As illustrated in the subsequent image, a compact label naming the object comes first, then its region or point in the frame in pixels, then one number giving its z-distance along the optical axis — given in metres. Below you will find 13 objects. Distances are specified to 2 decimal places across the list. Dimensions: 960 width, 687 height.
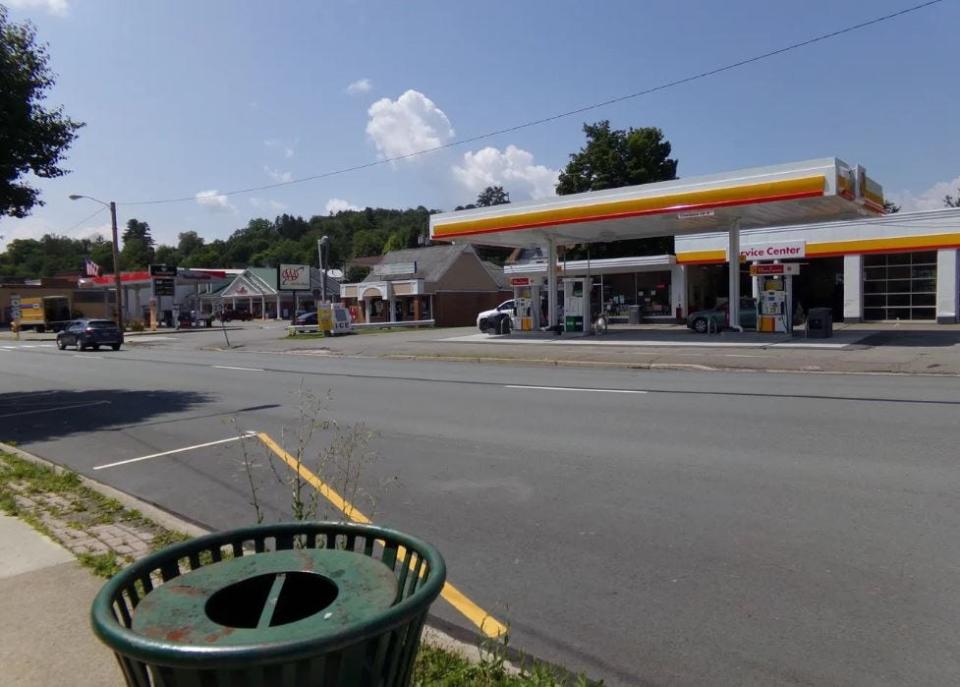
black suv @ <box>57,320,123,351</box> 37.22
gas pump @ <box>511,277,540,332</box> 33.53
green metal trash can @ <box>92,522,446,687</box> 1.83
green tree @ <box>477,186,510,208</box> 150.75
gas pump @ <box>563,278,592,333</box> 31.27
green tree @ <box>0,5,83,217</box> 13.39
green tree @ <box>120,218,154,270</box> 146.25
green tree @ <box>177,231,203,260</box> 164.00
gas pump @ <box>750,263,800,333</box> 26.00
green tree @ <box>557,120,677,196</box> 57.94
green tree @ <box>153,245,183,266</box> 147.88
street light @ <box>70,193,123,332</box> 45.59
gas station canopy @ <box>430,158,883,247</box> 22.58
